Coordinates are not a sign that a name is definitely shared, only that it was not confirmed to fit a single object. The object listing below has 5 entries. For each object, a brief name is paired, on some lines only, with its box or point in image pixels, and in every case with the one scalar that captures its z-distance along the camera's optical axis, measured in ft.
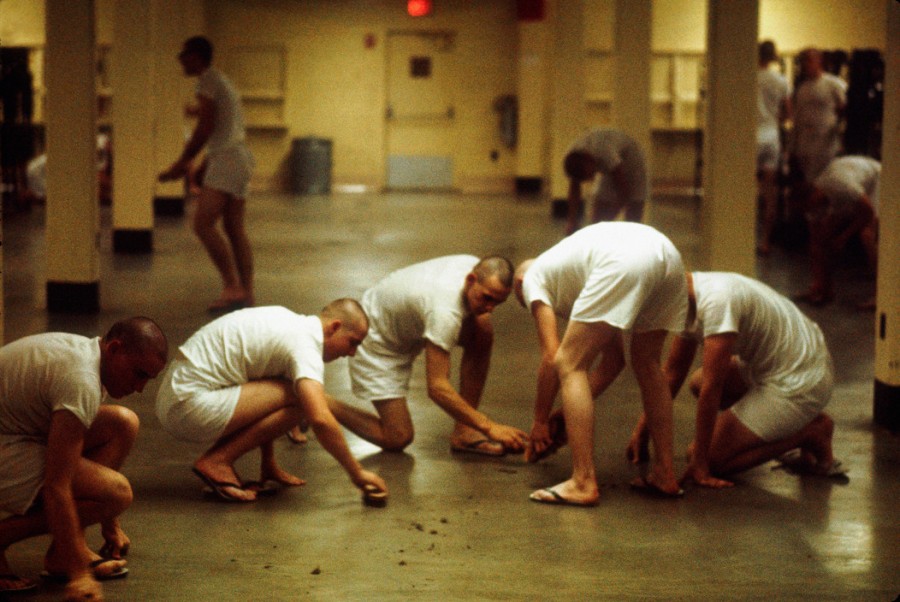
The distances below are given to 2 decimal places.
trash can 73.87
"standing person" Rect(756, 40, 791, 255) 44.16
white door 75.87
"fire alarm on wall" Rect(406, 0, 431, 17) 74.08
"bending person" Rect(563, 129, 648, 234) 34.78
